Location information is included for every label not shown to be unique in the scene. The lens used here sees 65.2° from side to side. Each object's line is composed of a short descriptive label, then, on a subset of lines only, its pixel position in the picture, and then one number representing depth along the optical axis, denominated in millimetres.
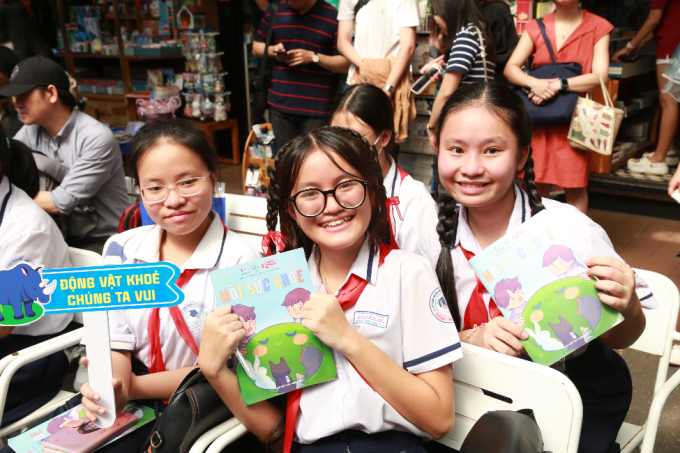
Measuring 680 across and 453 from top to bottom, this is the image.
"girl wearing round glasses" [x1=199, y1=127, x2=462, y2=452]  1116
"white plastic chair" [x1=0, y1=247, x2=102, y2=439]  1451
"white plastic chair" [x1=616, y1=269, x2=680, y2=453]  1443
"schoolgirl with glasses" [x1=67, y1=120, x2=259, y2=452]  1466
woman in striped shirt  2881
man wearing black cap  2588
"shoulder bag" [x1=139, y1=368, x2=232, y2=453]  1121
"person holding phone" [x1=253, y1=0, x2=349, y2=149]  3615
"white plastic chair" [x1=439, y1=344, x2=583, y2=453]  1102
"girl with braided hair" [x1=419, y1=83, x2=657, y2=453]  1303
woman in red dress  2869
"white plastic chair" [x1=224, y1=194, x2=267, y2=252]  2113
